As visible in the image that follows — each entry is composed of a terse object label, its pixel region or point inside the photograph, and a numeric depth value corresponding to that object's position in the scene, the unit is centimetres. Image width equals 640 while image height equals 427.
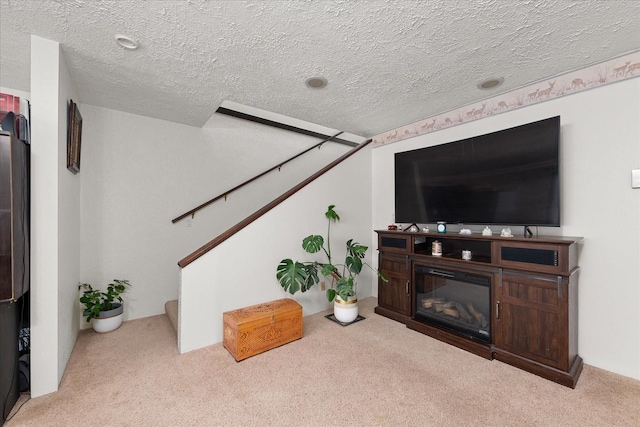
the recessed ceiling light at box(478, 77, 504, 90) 230
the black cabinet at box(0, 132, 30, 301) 149
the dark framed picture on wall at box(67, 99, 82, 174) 210
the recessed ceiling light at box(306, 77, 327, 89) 234
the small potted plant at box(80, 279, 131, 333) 261
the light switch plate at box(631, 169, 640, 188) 189
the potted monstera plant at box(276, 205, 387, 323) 266
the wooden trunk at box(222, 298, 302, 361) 220
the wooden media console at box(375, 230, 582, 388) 190
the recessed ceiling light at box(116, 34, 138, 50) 175
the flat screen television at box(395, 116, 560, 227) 211
